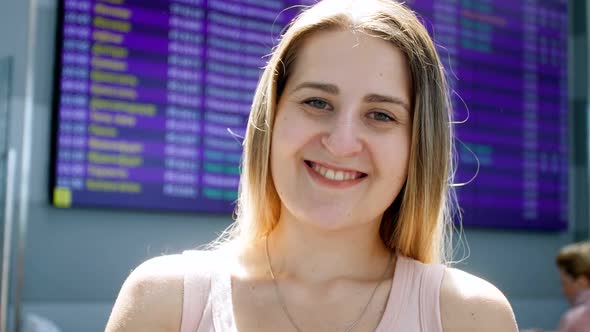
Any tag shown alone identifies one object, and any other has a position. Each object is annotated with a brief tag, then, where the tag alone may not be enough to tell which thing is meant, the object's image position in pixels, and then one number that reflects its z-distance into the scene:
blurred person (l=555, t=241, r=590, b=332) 3.28
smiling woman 1.07
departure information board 2.57
